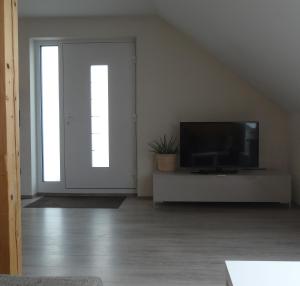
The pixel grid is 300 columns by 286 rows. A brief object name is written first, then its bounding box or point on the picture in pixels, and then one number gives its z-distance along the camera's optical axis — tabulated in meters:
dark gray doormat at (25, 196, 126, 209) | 4.77
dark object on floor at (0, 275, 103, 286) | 1.34
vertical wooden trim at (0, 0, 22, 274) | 1.87
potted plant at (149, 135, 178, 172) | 4.80
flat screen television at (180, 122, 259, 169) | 4.69
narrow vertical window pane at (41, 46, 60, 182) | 5.35
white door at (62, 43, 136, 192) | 5.24
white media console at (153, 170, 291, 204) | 4.50
